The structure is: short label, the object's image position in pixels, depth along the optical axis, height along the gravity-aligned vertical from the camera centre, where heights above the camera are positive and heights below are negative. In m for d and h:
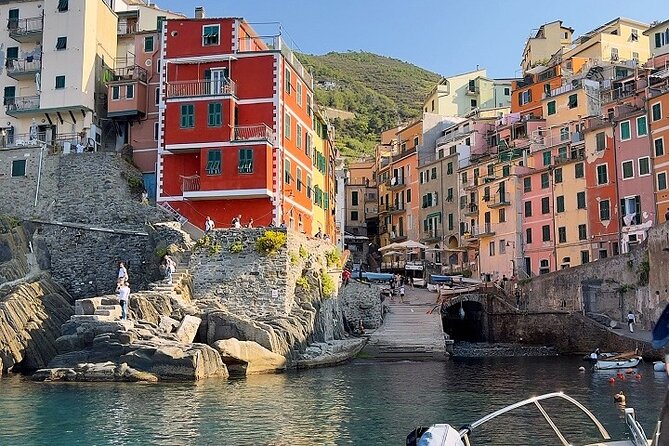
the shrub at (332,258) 48.55 +3.48
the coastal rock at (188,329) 34.66 -0.82
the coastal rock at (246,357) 33.81 -2.14
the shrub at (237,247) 40.62 +3.51
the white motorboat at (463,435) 11.15 -2.00
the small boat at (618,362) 37.91 -2.83
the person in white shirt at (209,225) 41.43 +4.87
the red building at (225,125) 45.16 +11.62
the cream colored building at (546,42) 92.56 +33.58
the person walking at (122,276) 36.53 +1.81
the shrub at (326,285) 45.00 +1.56
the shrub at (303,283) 42.19 +1.56
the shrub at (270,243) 40.28 +3.69
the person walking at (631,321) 47.00 -0.89
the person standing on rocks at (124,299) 34.66 +0.62
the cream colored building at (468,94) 94.50 +27.59
